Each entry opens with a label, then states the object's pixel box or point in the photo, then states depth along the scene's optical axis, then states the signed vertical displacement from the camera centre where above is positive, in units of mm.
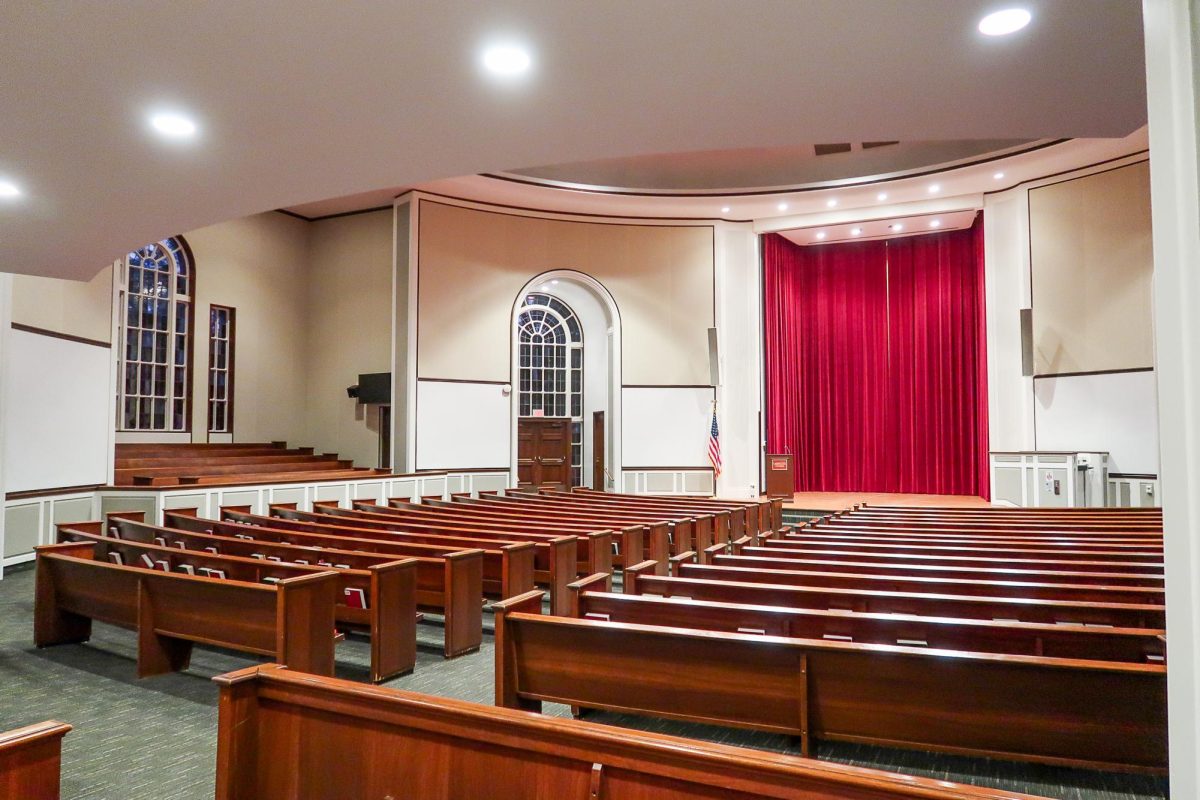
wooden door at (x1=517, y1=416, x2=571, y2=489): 13664 -277
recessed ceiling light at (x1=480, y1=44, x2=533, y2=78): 3334 +1742
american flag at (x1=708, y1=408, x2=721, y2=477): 13141 -258
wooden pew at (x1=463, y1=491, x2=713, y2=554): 6031 -765
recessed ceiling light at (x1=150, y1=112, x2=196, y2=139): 3941 +1710
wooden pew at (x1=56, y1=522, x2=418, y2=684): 3672 -804
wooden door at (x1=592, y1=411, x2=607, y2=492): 13883 -301
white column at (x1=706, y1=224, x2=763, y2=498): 13523 +1486
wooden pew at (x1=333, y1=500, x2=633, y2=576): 5258 -755
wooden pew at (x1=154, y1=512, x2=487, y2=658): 4172 -796
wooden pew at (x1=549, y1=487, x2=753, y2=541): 7099 -797
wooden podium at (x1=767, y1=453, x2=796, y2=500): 12570 -676
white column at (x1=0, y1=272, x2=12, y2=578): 6645 +1013
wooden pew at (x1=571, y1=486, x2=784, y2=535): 7801 -787
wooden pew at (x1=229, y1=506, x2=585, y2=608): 4719 -729
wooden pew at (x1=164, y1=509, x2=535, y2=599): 4469 -728
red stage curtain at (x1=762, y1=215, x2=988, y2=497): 13711 +1412
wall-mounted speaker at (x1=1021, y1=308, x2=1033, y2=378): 11453 +1421
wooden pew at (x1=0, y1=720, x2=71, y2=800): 1561 -694
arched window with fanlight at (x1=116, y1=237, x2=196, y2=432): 11109 +1539
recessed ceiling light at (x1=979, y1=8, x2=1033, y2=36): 3094 +1759
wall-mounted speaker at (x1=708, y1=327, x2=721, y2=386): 13469 +1334
